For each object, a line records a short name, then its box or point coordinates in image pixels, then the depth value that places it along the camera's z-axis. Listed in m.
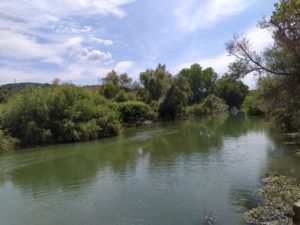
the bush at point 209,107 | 54.60
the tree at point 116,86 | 45.52
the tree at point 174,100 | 46.62
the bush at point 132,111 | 39.71
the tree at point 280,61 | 7.65
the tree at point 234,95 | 69.83
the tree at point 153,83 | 50.39
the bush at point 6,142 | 23.84
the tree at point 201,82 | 67.77
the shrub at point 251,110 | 49.41
